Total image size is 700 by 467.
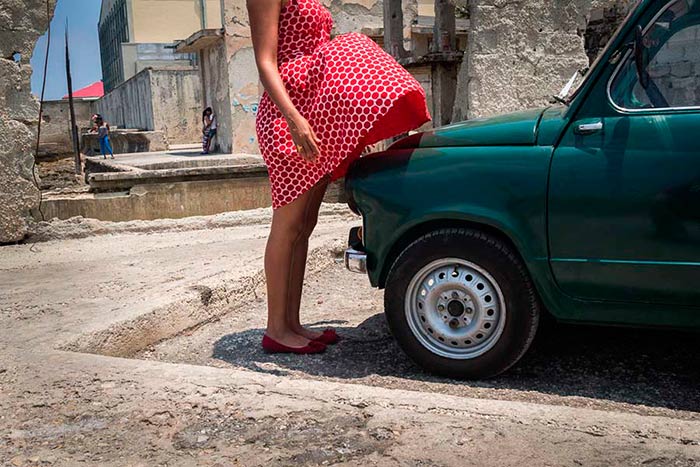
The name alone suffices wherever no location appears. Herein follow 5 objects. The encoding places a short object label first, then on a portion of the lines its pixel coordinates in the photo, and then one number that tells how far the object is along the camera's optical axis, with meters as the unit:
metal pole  14.05
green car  3.01
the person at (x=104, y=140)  22.09
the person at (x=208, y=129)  19.61
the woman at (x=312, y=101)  3.30
